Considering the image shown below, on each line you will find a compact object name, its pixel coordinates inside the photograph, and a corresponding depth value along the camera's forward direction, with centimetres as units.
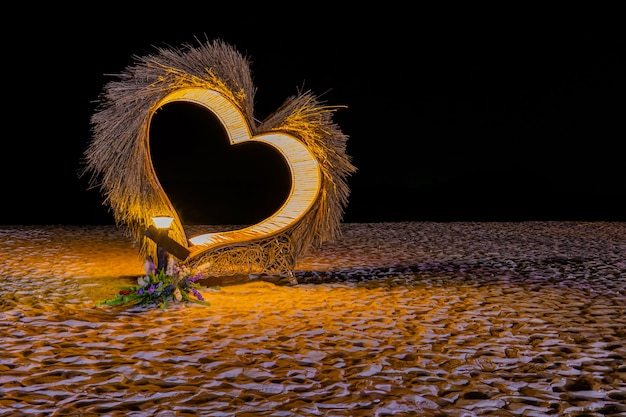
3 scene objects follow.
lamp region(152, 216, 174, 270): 508
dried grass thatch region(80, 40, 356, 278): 524
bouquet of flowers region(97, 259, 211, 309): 481
